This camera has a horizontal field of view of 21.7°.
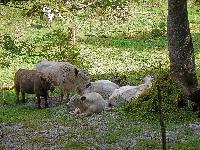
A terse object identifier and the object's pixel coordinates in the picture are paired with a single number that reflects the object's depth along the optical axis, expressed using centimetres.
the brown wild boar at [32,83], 2128
